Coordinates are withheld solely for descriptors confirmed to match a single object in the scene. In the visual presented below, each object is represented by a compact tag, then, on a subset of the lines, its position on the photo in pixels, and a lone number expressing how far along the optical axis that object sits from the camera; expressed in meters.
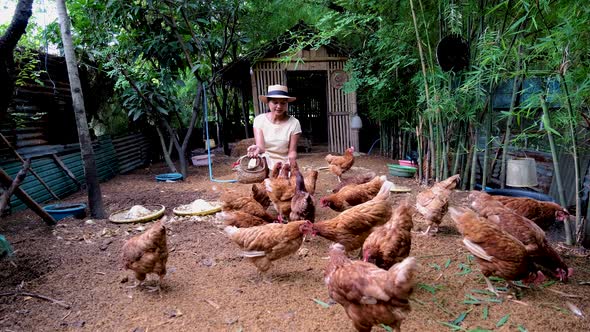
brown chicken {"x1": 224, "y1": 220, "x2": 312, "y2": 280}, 3.03
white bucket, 4.39
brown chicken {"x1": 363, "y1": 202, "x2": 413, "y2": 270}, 2.74
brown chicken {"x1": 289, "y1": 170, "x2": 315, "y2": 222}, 3.84
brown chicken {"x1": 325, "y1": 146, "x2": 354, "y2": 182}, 7.15
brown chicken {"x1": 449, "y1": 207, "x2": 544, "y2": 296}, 2.55
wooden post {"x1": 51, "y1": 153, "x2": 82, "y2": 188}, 6.41
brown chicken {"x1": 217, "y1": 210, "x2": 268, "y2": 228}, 3.62
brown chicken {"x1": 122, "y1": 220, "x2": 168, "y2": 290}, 2.88
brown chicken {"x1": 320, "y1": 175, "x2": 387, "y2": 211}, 4.45
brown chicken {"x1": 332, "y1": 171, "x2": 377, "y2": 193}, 5.36
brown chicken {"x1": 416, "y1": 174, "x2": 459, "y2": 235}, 3.93
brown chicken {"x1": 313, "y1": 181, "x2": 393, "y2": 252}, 3.25
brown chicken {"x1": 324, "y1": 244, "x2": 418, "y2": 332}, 1.97
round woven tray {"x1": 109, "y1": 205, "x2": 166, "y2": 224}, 4.61
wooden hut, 10.63
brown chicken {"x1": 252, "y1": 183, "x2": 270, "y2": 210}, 4.57
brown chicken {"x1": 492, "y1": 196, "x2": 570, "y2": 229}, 3.45
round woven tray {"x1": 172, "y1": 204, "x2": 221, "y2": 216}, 4.96
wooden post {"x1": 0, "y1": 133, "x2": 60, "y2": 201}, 5.13
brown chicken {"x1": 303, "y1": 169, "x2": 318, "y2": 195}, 4.97
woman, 5.18
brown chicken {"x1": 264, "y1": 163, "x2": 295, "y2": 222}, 4.28
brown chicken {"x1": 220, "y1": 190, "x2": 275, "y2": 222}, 3.93
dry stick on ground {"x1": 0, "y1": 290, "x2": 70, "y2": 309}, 2.74
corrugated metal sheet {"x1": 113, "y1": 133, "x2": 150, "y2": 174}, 8.79
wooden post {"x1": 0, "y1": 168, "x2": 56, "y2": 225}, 3.68
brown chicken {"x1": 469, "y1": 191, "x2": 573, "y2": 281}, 2.69
